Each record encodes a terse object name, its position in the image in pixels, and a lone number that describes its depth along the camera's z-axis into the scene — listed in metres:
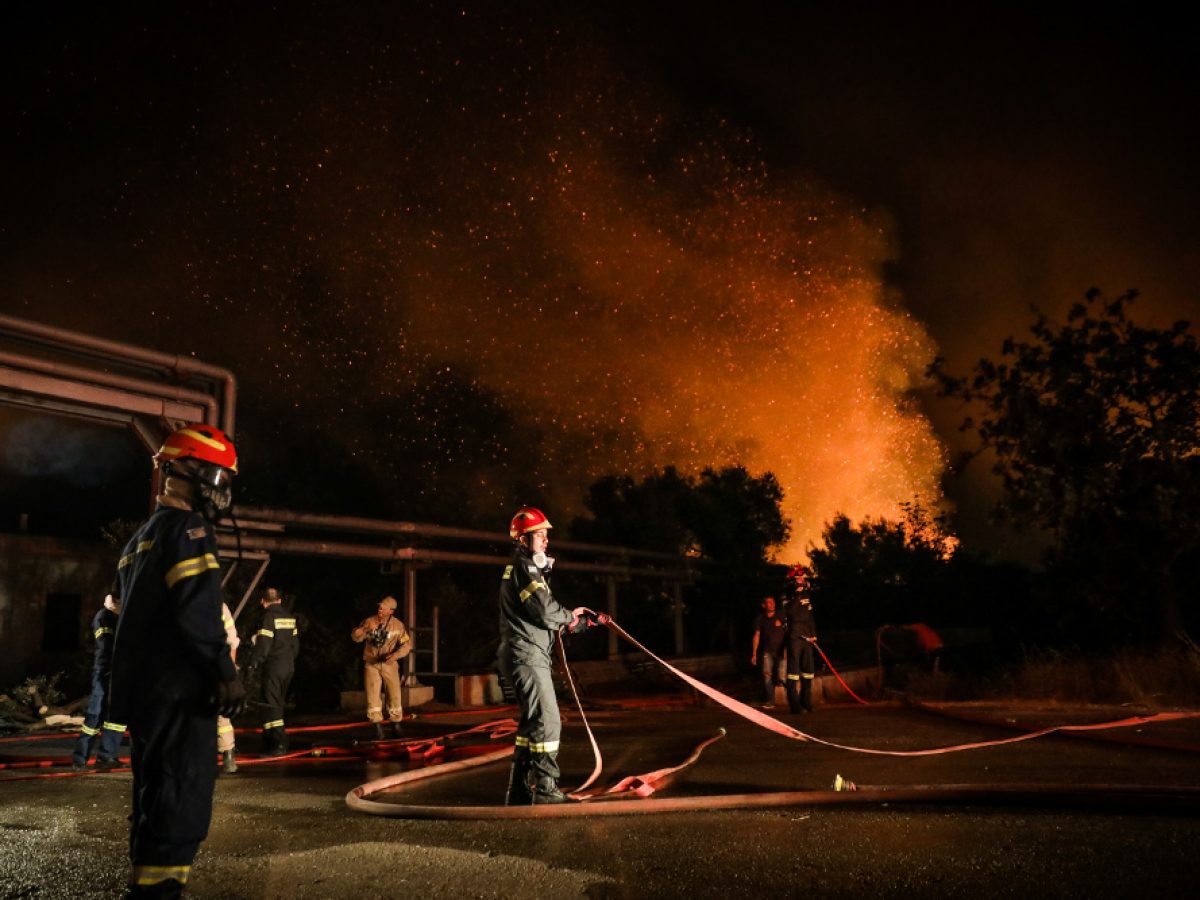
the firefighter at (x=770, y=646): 12.88
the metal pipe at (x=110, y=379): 9.55
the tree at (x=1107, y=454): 15.51
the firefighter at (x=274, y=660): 9.22
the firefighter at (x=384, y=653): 10.98
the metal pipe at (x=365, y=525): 14.20
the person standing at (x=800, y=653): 12.05
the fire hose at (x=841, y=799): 4.95
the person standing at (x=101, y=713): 7.52
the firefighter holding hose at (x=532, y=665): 5.61
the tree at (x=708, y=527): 29.17
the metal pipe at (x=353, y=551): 13.91
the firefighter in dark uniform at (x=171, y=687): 3.19
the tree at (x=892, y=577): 27.16
